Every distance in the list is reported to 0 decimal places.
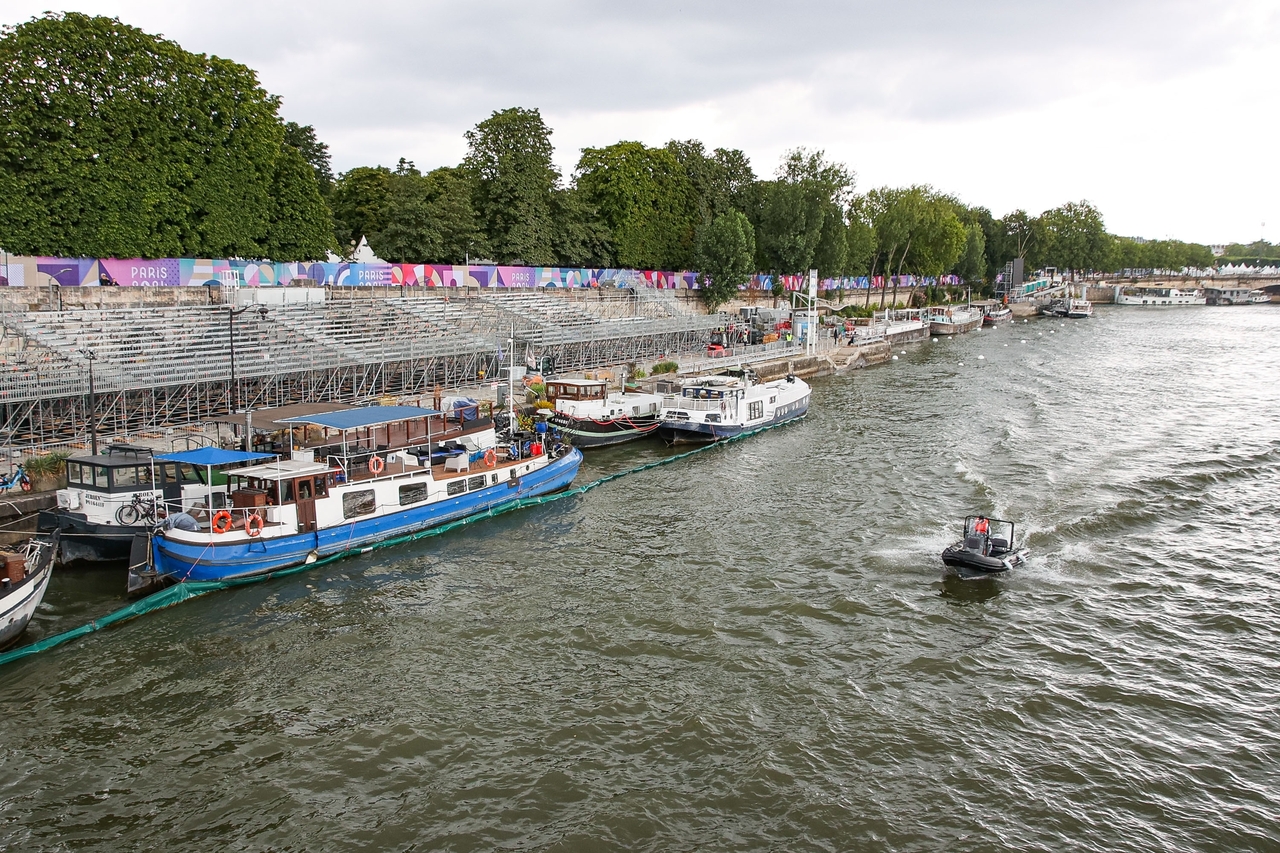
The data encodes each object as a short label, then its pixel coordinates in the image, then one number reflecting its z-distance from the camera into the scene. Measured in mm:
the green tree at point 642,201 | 97125
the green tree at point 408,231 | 74562
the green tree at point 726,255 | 97875
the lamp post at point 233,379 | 40641
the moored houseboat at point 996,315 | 157400
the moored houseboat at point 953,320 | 135000
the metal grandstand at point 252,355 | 37250
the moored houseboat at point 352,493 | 27844
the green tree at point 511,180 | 80812
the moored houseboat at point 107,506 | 28547
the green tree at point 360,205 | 82375
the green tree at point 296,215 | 60188
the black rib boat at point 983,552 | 29469
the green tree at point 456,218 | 76438
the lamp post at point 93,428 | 30884
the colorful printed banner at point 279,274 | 48062
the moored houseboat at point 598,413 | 49688
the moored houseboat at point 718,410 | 52688
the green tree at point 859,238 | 123562
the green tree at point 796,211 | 107688
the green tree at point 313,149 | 93750
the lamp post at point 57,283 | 46209
